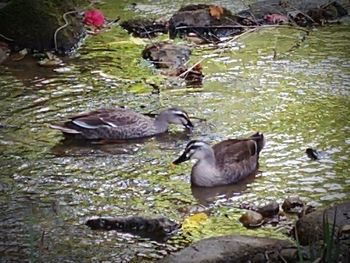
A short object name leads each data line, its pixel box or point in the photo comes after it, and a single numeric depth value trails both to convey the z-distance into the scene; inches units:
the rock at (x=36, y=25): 494.3
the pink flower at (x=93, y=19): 530.0
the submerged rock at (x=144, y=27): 523.5
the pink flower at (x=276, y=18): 518.5
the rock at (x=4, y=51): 468.9
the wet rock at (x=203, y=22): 522.6
